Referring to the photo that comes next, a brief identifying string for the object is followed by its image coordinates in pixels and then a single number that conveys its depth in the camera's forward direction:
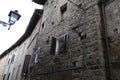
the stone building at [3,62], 12.85
